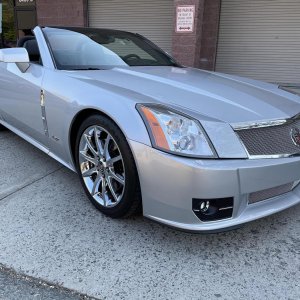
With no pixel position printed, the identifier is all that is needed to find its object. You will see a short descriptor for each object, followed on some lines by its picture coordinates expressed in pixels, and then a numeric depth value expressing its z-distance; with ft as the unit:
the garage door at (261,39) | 27.66
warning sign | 25.48
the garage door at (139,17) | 32.30
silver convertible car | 7.02
